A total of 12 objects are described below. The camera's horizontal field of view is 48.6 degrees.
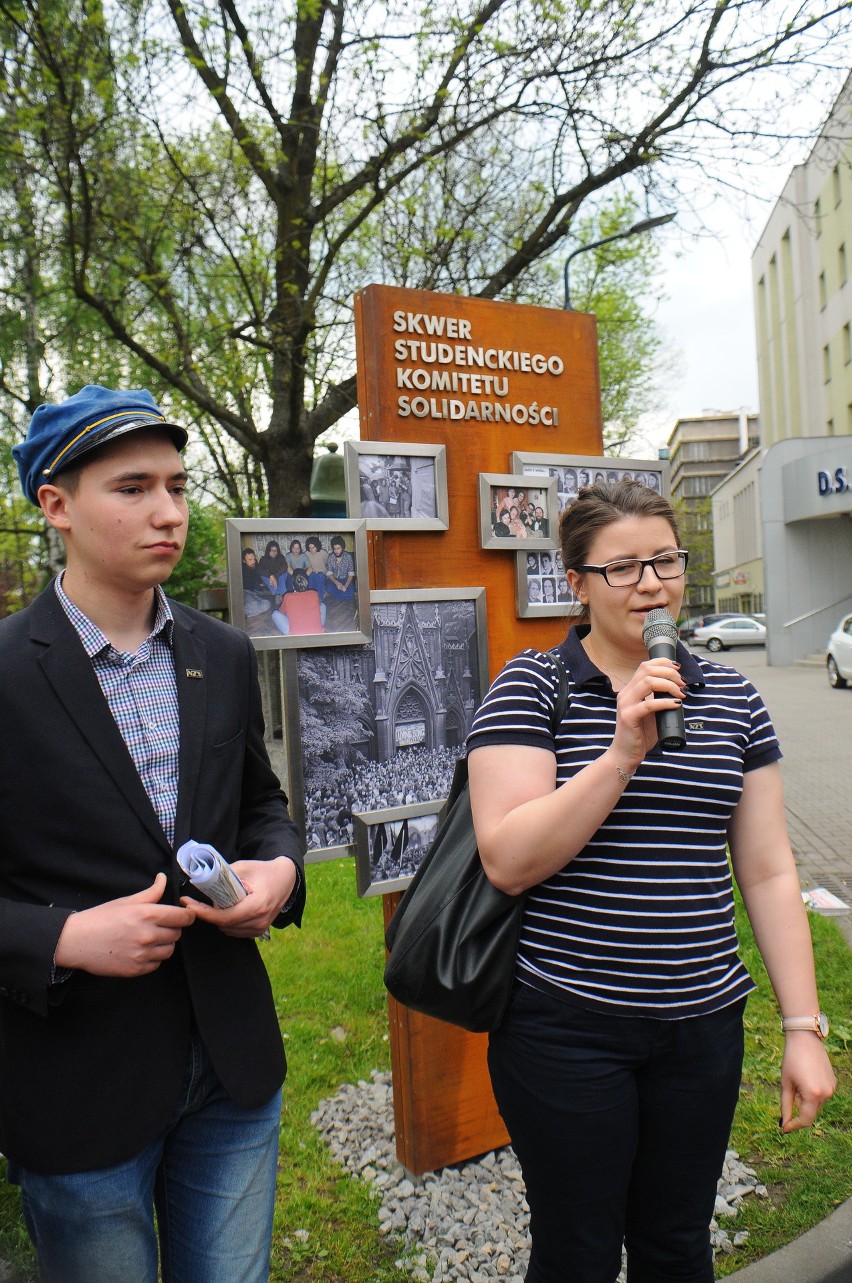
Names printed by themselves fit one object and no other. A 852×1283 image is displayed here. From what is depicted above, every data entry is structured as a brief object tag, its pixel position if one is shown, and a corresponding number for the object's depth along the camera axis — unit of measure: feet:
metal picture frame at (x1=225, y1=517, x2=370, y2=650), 8.24
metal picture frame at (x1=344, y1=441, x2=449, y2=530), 8.89
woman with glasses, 5.63
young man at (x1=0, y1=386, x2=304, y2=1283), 4.73
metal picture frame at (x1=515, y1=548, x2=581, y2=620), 10.18
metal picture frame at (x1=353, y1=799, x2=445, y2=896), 9.10
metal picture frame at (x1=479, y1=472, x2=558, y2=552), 9.76
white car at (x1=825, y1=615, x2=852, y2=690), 61.62
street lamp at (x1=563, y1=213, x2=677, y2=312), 24.40
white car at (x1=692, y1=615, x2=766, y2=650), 122.83
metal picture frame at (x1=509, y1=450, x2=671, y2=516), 10.05
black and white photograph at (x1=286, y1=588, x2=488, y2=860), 8.77
